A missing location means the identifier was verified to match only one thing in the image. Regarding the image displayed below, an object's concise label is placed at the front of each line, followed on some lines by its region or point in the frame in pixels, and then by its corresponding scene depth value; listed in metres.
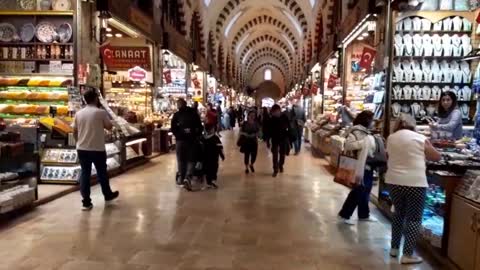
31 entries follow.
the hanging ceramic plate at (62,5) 8.22
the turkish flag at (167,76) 14.09
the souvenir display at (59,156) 7.53
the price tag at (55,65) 8.49
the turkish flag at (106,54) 8.96
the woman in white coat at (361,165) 4.94
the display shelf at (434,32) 7.55
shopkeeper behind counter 5.68
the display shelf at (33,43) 8.38
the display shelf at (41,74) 8.56
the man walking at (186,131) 7.64
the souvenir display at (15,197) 5.21
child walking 7.95
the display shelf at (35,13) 8.25
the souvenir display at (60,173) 7.42
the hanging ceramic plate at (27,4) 8.31
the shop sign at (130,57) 10.91
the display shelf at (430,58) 7.59
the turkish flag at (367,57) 8.27
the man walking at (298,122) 13.54
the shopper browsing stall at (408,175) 3.96
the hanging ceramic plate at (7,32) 8.60
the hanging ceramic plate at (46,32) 8.41
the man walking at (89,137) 6.01
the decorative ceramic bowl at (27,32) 8.52
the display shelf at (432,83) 7.60
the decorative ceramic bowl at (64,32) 8.36
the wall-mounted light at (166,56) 14.07
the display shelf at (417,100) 7.65
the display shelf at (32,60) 8.50
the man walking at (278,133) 9.50
